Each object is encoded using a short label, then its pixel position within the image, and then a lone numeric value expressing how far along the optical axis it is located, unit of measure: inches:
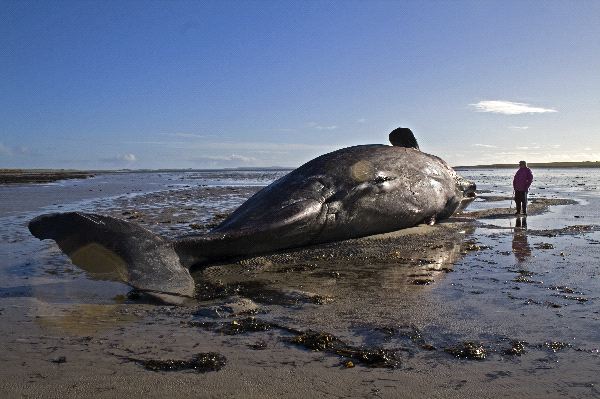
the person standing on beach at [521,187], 510.0
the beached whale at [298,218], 195.9
